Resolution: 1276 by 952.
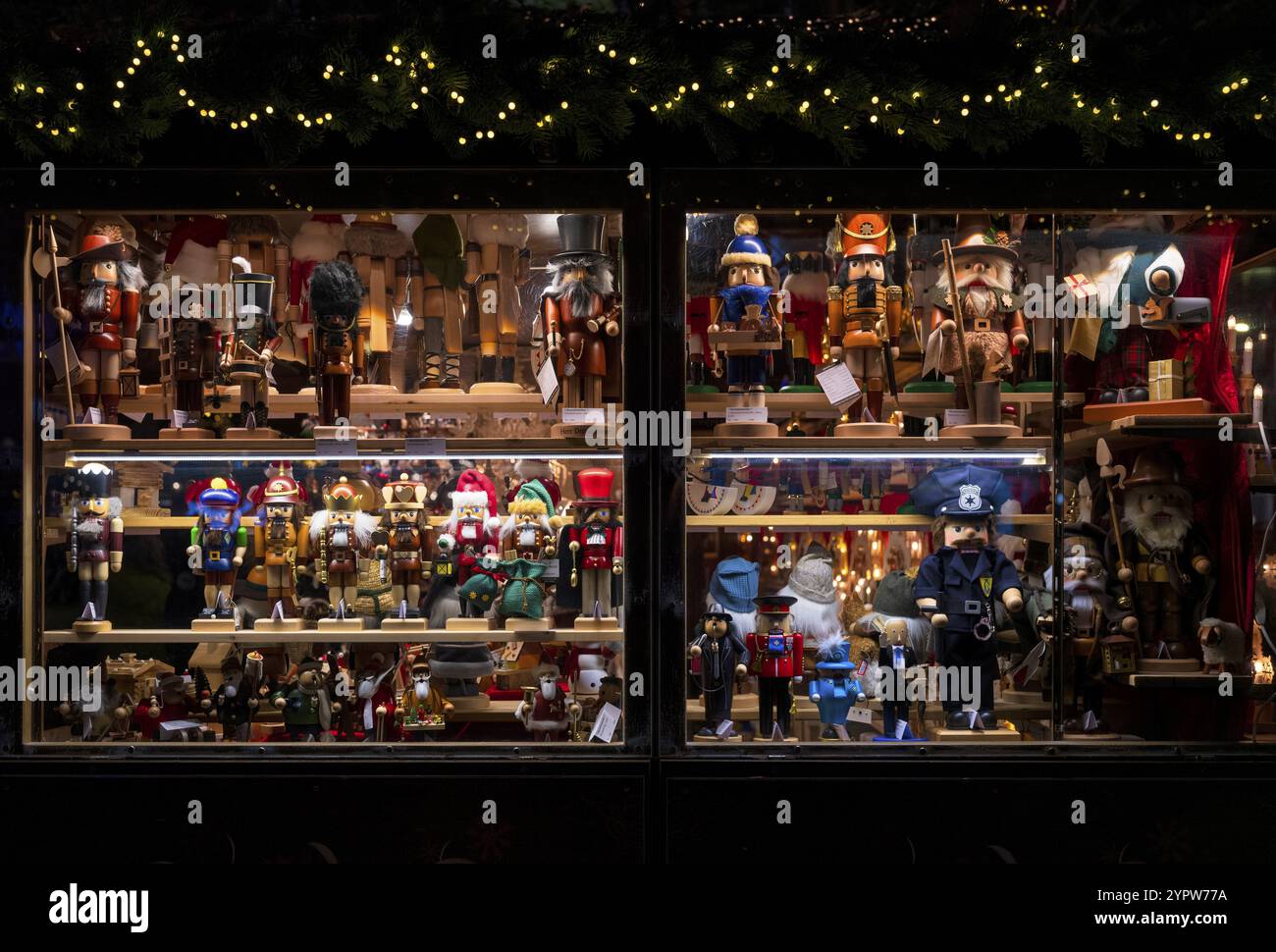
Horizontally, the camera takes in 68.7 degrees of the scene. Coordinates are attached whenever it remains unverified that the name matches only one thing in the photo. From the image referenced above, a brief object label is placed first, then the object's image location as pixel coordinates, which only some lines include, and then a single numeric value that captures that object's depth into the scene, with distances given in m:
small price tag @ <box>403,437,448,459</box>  3.60
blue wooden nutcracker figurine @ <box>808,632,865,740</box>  3.66
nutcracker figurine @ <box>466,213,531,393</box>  3.84
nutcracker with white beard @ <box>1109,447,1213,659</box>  3.64
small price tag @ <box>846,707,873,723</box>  3.66
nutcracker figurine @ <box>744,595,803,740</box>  3.59
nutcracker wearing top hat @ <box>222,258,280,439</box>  3.66
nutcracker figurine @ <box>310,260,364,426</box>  3.66
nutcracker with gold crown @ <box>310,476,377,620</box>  3.75
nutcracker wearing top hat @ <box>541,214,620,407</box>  3.64
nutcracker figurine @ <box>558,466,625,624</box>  3.65
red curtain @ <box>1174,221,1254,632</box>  3.62
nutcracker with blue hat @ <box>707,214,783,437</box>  3.66
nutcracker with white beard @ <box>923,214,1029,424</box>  3.66
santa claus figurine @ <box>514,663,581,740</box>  3.62
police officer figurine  3.64
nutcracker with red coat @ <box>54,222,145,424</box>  3.57
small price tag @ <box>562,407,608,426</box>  3.59
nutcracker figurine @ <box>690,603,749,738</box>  3.56
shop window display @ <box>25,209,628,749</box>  3.62
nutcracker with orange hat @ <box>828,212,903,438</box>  3.67
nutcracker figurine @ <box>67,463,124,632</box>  3.58
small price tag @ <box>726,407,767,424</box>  3.59
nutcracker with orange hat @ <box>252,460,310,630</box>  3.78
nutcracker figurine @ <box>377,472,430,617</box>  3.77
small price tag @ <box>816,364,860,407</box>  3.71
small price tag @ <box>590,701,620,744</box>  3.47
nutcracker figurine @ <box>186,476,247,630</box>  3.72
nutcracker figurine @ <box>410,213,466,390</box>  3.83
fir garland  3.07
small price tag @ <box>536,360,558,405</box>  3.68
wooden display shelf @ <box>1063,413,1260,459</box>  3.55
